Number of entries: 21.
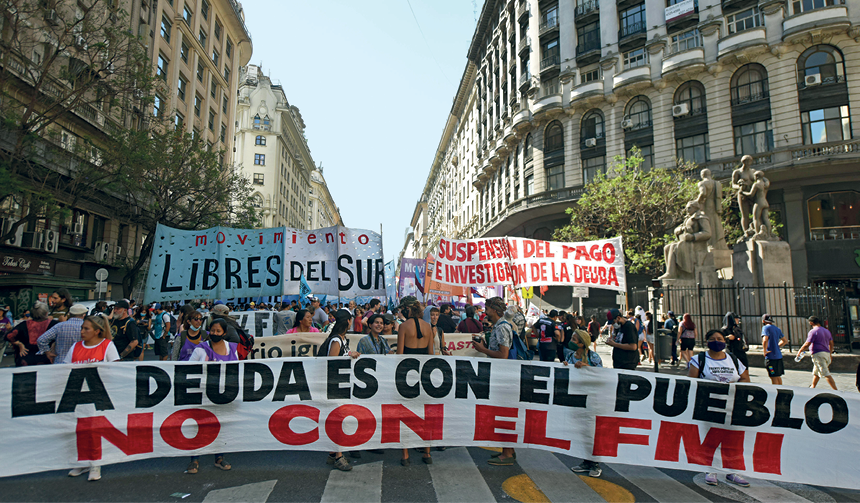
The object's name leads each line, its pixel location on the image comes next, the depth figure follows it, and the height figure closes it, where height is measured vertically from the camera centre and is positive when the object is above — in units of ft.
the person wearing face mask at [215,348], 18.03 -1.68
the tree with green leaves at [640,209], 82.23 +14.90
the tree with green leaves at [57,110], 50.65 +25.19
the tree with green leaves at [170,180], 67.87 +18.25
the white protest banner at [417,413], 16.14 -3.83
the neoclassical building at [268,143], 222.28 +71.92
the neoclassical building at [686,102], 89.15 +40.95
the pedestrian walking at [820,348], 30.76 -2.98
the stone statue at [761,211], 46.85 +8.17
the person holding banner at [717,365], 17.33 -2.28
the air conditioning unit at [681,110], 102.58 +38.37
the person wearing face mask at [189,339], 20.33 -1.55
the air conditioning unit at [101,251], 90.84 +8.95
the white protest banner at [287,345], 26.78 -2.36
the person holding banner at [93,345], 17.67 -1.58
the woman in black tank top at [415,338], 20.11 -1.49
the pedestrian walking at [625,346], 23.11 -2.12
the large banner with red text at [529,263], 35.01 +2.67
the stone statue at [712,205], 50.72 +9.49
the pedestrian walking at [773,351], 29.84 -3.03
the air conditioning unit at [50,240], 76.79 +9.25
